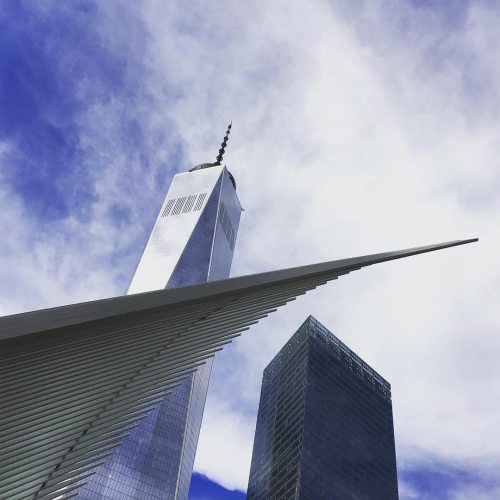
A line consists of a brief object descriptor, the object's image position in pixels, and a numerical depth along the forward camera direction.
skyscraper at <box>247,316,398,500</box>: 114.00
